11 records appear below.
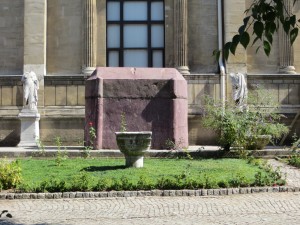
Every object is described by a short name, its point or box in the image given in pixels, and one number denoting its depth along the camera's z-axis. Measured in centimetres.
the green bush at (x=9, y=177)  1028
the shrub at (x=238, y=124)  1536
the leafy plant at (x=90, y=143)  1505
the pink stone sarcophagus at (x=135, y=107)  1588
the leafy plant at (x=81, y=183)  992
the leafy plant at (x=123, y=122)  1539
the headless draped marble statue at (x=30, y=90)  2119
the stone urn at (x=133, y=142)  1199
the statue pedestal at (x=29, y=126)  2119
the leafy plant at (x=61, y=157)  1334
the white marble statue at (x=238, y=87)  2010
